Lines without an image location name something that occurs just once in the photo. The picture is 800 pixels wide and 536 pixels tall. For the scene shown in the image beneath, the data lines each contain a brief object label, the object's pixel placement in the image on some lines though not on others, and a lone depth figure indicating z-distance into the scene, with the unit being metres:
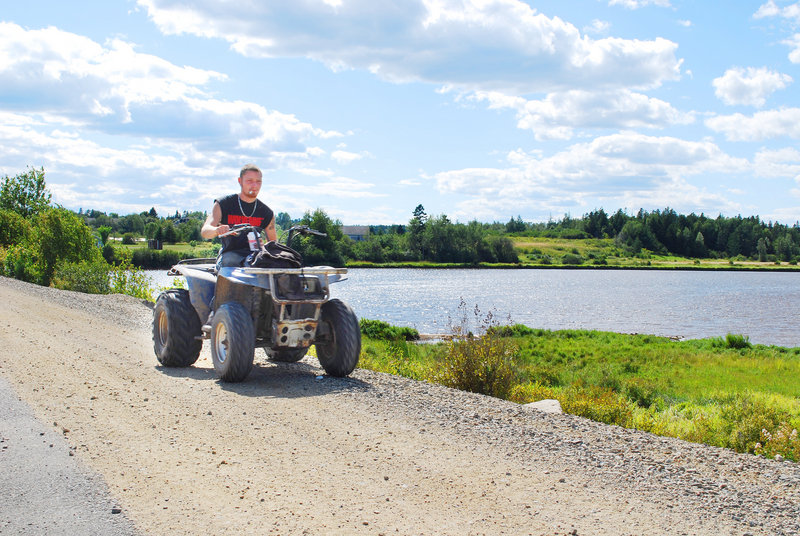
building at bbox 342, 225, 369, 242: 193.12
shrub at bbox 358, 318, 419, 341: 35.61
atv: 8.29
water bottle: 8.86
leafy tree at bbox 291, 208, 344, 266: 84.56
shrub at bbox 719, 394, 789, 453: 7.99
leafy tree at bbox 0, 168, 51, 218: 51.91
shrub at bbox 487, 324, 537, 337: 37.96
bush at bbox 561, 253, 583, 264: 167.25
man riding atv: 9.15
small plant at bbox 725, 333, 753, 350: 33.96
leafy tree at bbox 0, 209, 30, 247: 41.55
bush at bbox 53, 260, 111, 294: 25.12
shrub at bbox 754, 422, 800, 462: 7.08
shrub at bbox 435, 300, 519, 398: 11.05
